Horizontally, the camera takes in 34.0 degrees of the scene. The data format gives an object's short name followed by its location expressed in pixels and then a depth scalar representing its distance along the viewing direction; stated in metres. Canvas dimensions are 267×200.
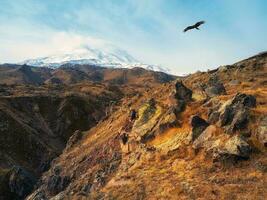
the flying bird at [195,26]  29.90
